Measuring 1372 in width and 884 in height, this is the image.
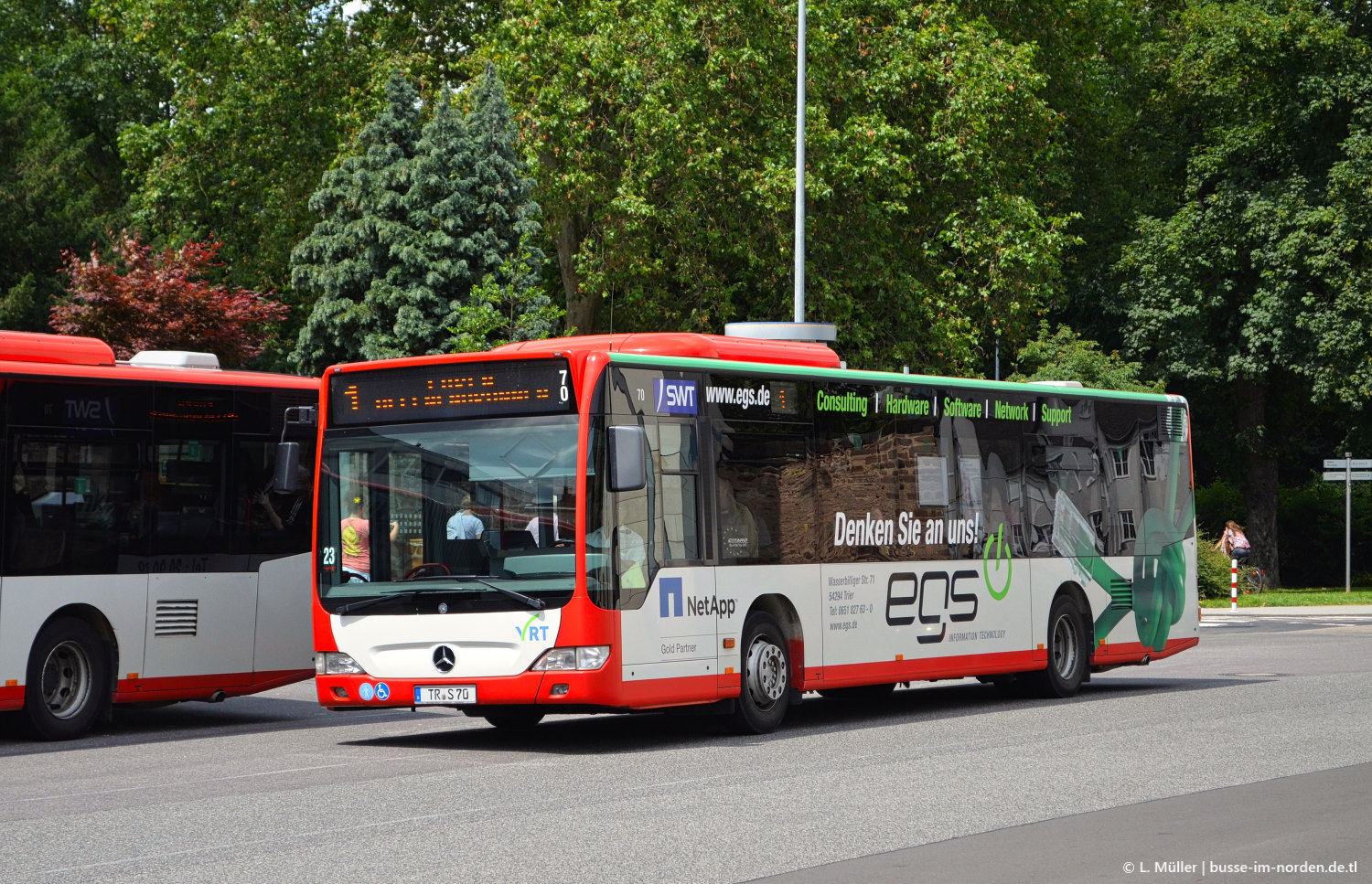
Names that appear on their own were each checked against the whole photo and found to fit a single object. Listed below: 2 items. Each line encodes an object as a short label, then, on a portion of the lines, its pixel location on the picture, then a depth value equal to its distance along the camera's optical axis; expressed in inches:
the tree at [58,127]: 1582.2
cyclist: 1596.9
